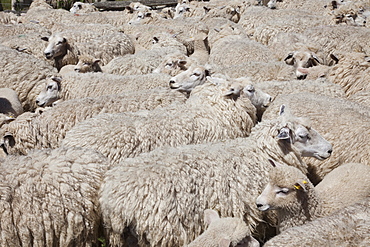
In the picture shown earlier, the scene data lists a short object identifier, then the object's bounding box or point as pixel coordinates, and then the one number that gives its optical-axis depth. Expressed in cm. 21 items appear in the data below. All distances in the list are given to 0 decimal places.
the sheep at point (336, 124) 482
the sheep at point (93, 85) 646
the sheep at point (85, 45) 814
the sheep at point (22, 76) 694
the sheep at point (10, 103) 626
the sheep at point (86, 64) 736
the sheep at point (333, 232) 316
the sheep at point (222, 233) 347
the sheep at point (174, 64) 700
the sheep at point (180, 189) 378
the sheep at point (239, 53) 782
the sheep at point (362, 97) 598
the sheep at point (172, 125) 470
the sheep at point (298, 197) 401
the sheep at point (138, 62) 748
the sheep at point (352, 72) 656
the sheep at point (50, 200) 368
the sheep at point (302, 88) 629
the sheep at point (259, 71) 691
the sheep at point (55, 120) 532
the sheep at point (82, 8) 1272
